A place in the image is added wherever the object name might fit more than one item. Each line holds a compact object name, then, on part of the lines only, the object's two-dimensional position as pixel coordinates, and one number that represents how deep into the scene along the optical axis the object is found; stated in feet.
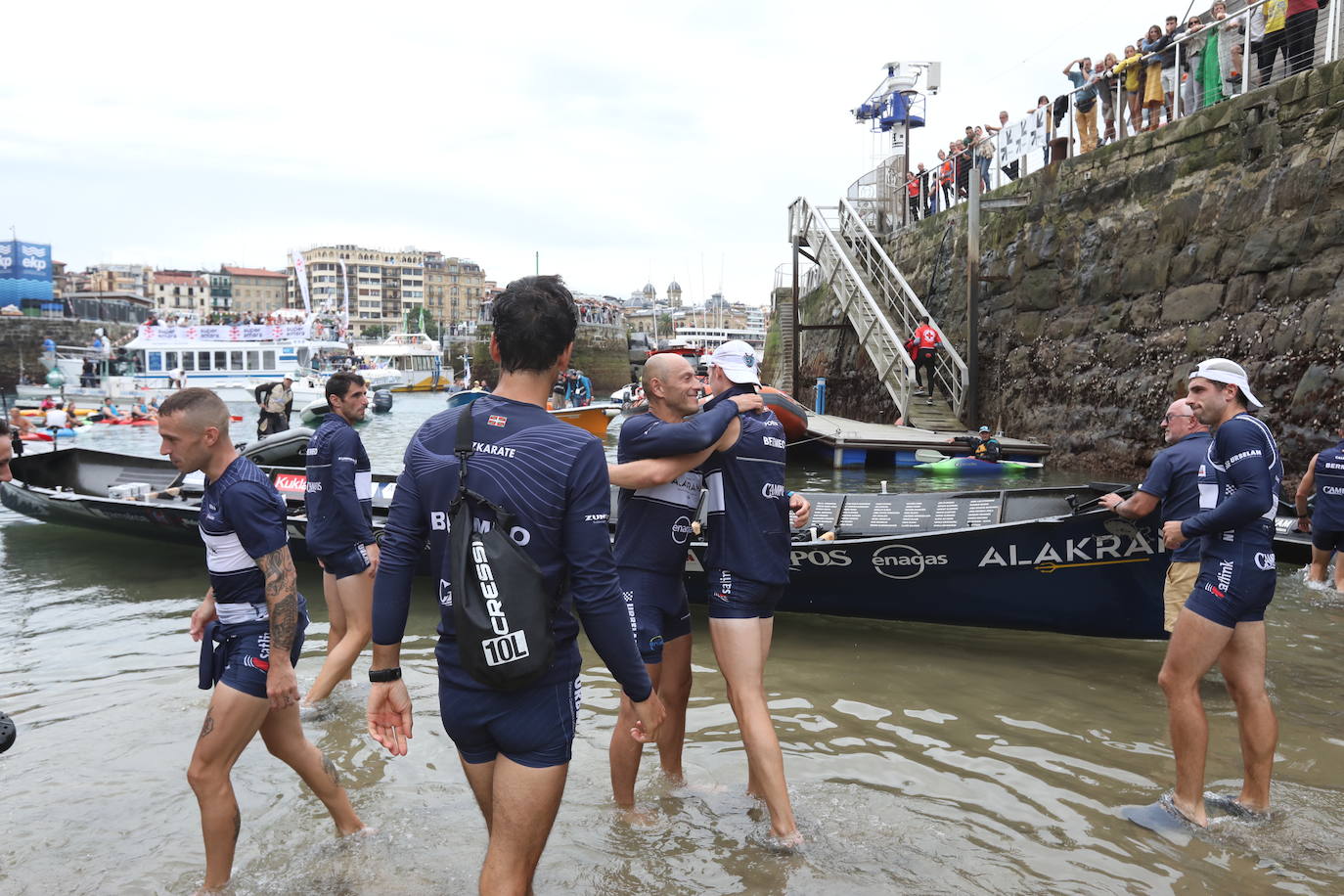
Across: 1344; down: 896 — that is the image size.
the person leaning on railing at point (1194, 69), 48.06
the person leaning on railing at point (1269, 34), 42.55
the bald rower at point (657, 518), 12.80
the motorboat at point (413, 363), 221.87
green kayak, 54.90
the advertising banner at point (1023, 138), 61.33
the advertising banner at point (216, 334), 155.84
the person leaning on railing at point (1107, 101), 55.52
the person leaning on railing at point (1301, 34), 41.70
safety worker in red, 67.46
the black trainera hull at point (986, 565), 20.84
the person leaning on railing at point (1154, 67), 50.88
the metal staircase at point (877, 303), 66.54
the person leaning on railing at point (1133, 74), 52.37
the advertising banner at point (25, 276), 219.00
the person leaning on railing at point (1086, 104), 56.90
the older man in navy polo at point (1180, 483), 17.97
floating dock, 56.24
